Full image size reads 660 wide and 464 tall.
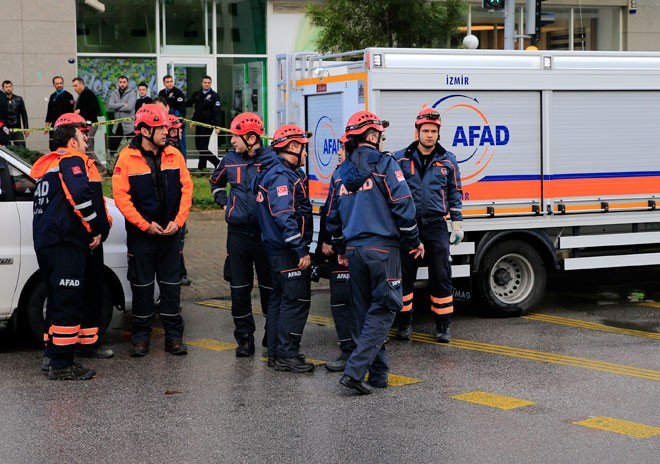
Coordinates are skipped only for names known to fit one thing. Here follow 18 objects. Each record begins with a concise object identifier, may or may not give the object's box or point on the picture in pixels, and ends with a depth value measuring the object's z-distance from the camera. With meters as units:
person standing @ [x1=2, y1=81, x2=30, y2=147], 21.05
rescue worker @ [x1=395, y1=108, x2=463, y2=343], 10.24
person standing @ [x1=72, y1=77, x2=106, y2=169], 20.52
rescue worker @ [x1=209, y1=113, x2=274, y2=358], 9.64
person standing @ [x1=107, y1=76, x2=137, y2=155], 22.03
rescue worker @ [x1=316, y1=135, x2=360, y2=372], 9.12
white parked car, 9.64
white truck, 10.90
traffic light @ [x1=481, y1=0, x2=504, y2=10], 17.31
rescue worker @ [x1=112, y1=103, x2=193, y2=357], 9.51
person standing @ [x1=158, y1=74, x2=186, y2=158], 19.69
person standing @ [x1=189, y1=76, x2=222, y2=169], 21.50
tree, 18.23
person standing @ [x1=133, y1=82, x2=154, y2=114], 19.05
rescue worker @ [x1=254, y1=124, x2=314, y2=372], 9.04
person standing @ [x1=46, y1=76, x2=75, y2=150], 20.86
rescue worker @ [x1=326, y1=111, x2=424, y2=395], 8.36
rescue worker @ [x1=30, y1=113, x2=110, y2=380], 8.92
